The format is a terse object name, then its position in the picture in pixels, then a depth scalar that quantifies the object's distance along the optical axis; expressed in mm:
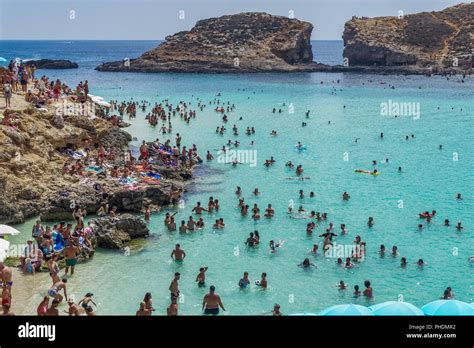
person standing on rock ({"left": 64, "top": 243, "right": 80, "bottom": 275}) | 16484
